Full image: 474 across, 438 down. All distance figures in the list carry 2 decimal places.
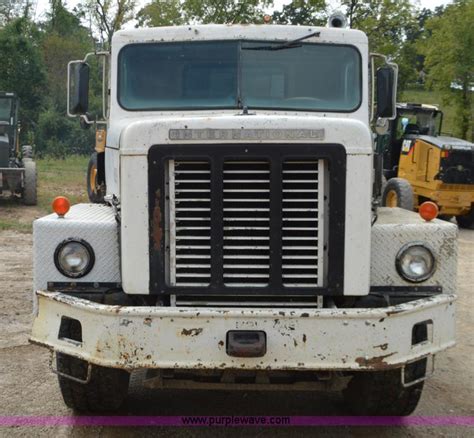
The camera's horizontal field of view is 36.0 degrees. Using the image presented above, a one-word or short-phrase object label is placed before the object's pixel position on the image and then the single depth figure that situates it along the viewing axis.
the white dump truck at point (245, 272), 3.66
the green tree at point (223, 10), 19.16
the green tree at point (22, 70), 31.73
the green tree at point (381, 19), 19.73
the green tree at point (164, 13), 23.08
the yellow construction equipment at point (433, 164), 13.88
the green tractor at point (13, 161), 15.36
